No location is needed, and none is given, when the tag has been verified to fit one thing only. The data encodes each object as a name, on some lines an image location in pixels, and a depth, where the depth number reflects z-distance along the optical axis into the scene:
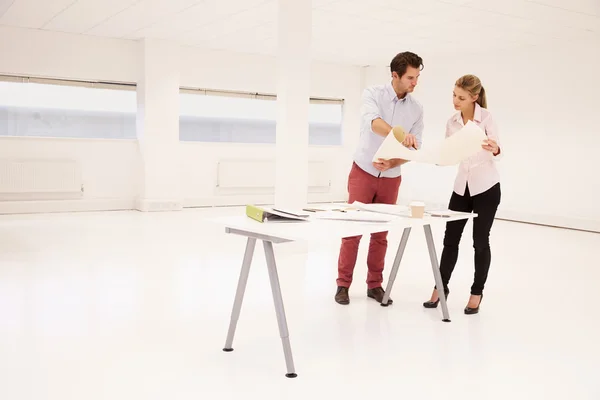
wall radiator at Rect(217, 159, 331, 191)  9.50
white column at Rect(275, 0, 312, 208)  5.24
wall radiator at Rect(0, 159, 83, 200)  7.95
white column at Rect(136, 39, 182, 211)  8.53
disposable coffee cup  2.98
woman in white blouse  3.42
